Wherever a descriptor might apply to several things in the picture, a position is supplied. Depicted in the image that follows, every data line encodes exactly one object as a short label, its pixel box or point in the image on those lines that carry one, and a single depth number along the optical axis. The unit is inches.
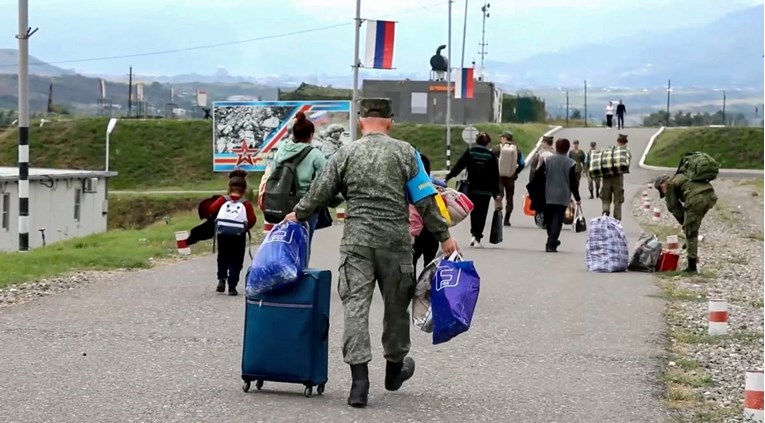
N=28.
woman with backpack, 402.3
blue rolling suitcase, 316.2
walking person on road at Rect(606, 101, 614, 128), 2989.7
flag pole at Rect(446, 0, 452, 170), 2204.5
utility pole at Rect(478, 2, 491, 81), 3498.8
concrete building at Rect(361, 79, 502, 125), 3051.2
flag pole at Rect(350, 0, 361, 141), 1590.8
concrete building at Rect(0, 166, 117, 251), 1523.1
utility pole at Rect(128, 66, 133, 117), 3419.8
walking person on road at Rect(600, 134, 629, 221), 914.1
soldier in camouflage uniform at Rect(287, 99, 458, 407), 311.9
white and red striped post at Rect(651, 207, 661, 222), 1203.1
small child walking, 528.4
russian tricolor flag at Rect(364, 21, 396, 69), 1507.1
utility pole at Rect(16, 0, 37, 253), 887.7
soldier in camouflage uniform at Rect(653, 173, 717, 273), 639.8
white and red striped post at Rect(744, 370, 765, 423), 301.1
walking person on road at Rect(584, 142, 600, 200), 1508.7
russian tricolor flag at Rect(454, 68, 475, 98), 2114.9
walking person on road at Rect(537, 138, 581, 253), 778.8
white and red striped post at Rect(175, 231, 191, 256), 748.6
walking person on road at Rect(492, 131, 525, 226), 971.3
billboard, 1701.5
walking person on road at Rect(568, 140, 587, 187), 1384.1
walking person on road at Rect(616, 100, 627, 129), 2885.8
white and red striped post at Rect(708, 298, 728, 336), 470.0
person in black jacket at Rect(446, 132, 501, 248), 759.1
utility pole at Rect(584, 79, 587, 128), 3410.9
